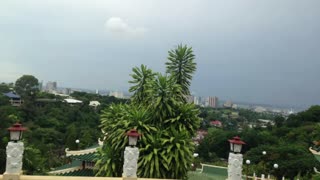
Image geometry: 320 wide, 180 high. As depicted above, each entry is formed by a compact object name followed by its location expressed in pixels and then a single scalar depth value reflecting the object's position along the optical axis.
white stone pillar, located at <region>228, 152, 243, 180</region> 3.81
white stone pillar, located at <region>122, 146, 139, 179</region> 3.81
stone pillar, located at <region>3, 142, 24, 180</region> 3.62
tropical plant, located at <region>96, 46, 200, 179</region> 5.21
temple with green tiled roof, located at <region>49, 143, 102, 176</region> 8.54
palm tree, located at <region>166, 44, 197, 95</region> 6.63
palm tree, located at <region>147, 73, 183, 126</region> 5.76
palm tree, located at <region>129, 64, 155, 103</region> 6.30
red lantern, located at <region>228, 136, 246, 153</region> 3.83
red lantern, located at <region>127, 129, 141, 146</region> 3.87
